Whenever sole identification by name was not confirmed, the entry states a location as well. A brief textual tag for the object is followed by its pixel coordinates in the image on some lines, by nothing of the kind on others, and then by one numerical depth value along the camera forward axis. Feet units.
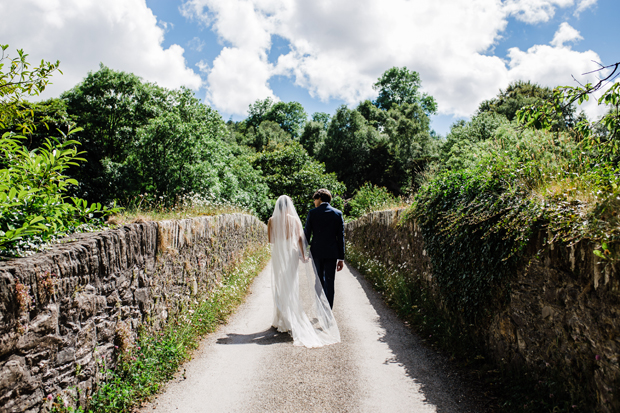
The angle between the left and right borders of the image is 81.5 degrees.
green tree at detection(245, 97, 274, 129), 207.41
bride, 17.47
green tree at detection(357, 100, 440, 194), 123.85
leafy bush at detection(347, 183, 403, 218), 78.95
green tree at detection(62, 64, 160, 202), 87.45
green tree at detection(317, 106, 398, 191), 134.62
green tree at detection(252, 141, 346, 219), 90.07
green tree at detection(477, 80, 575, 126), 105.50
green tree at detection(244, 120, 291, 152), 152.66
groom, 19.70
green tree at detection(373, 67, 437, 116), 183.93
